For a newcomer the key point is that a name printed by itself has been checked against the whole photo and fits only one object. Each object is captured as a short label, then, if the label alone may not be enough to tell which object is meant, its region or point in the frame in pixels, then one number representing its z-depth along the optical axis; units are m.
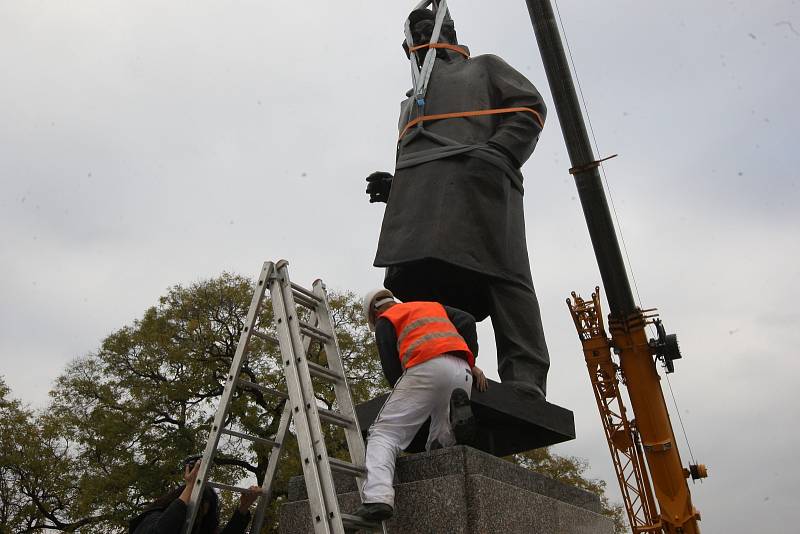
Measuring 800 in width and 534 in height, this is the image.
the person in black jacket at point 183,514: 3.51
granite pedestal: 3.52
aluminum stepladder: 3.29
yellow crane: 11.65
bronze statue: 5.07
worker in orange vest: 3.75
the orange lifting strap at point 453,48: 6.19
